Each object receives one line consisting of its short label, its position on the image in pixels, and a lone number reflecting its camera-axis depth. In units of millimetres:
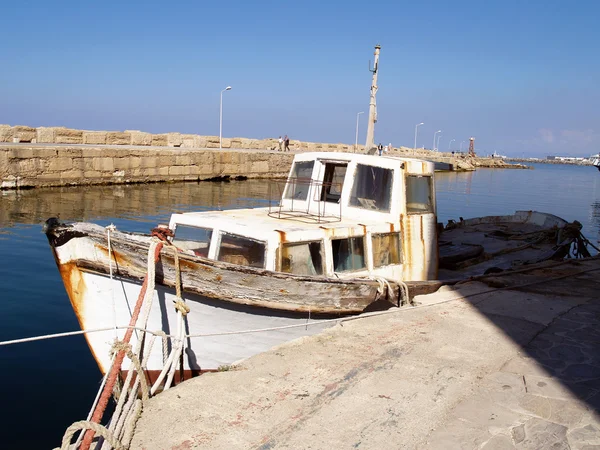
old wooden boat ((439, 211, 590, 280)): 11438
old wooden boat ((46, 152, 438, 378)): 6125
